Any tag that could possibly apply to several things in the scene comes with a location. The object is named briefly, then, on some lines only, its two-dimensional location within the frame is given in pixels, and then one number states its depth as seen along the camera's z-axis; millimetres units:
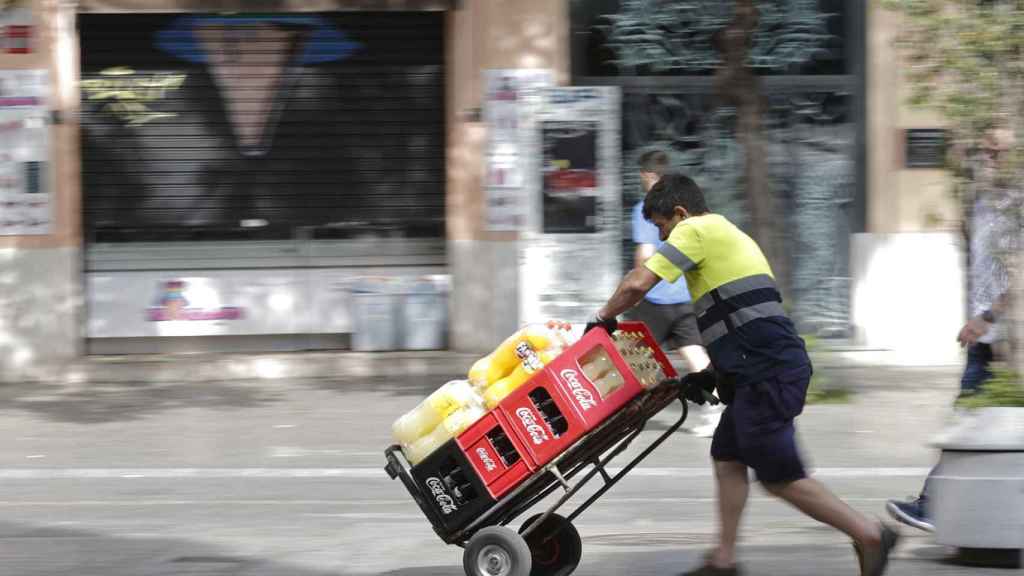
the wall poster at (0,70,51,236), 25391
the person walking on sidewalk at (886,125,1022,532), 13648
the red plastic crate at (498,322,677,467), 11242
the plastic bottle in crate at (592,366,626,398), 11297
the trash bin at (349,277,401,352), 26422
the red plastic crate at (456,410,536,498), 11406
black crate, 11508
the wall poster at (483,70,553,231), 25703
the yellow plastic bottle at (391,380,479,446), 11672
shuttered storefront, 26219
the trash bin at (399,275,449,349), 26500
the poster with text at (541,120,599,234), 25687
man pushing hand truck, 11555
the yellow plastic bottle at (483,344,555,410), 11477
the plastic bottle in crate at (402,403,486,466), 11531
